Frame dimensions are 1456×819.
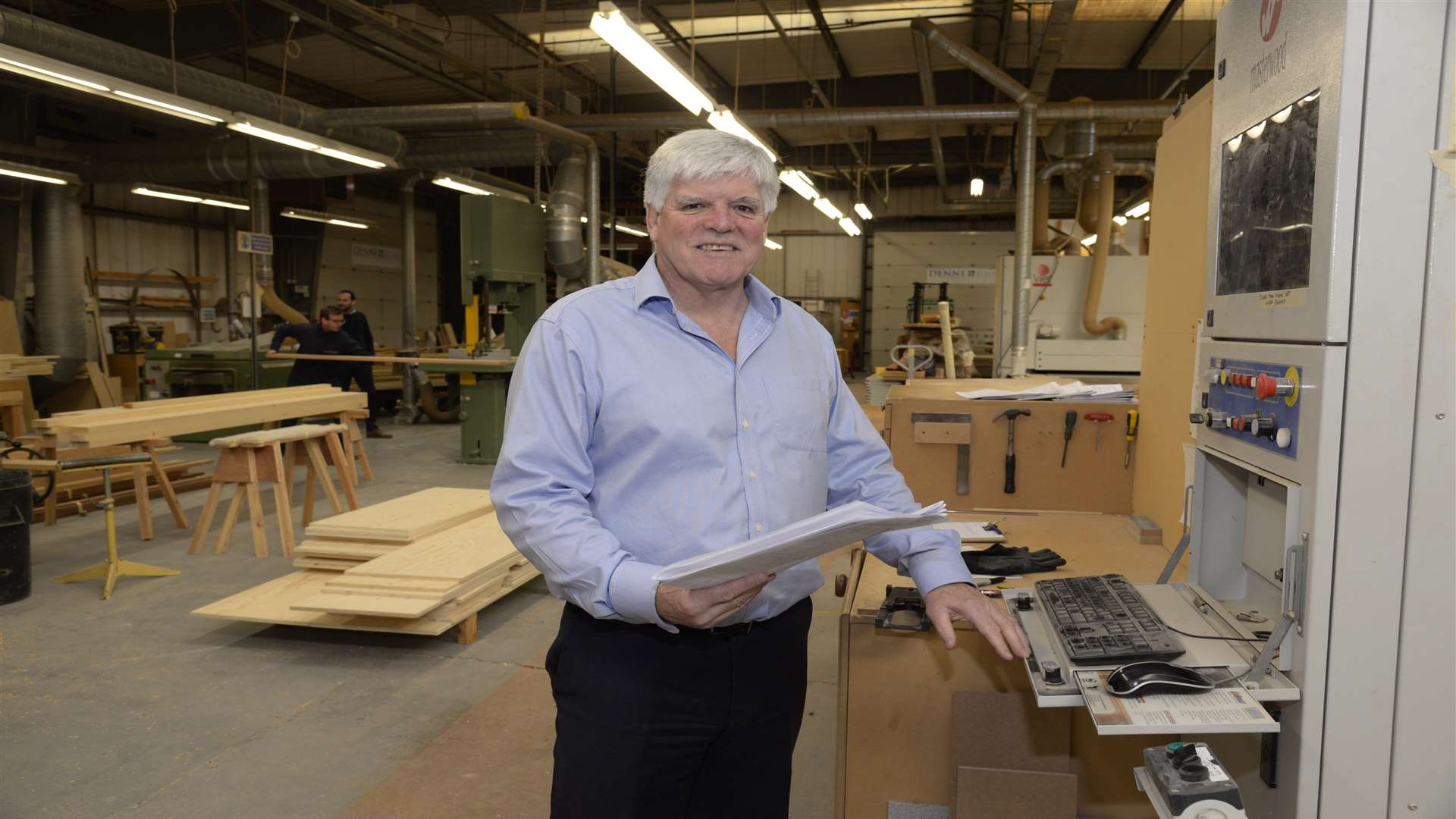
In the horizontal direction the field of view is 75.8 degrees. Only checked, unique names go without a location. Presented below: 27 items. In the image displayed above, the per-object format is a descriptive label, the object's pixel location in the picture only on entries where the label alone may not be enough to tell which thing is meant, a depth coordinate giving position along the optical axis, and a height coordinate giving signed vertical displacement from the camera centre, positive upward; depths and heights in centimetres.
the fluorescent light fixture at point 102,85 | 436 +125
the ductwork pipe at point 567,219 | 862 +108
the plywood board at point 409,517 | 420 -88
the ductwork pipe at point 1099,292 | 592 +34
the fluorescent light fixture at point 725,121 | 613 +146
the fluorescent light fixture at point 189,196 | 918 +134
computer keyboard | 138 -44
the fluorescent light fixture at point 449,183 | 850 +138
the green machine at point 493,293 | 743 +35
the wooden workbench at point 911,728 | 185 -77
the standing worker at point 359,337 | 896 -5
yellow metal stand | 433 -115
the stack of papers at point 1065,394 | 290 -15
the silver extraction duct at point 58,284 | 890 +41
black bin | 405 -91
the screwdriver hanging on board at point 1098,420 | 278 -22
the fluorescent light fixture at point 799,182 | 839 +144
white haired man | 138 -24
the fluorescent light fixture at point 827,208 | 994 +145
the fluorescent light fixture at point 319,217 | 1056 +136
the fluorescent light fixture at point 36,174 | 732 +125
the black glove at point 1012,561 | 215 -51
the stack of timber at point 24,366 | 716 -31
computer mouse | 126 -45
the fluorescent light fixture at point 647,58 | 418 +138
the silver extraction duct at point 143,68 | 561 +175
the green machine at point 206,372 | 910 -42
